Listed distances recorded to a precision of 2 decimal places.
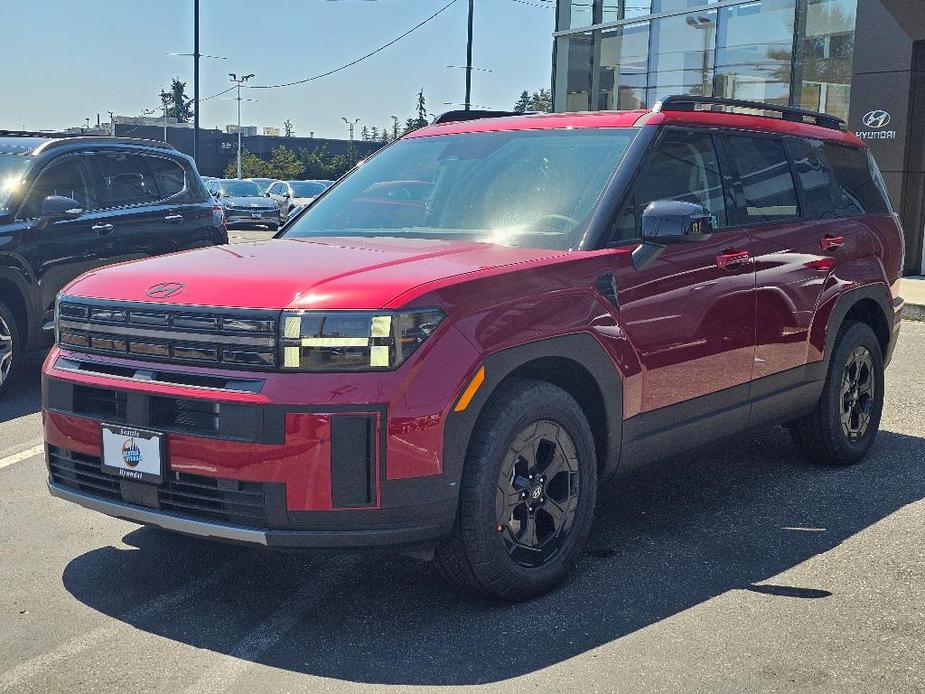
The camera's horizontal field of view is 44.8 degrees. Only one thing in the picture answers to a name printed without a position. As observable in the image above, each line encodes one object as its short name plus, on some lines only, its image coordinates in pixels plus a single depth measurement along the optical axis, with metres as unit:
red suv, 3.54
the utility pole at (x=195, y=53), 40.69
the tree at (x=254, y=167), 71.69
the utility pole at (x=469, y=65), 36.59
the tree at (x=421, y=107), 109.00
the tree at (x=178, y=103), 132.55
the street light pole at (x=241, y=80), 63.18
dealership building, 16.91
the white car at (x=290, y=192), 34.94
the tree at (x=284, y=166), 70.88
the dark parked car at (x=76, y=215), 7.93
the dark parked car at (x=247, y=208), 33.41
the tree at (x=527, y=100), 94.66
